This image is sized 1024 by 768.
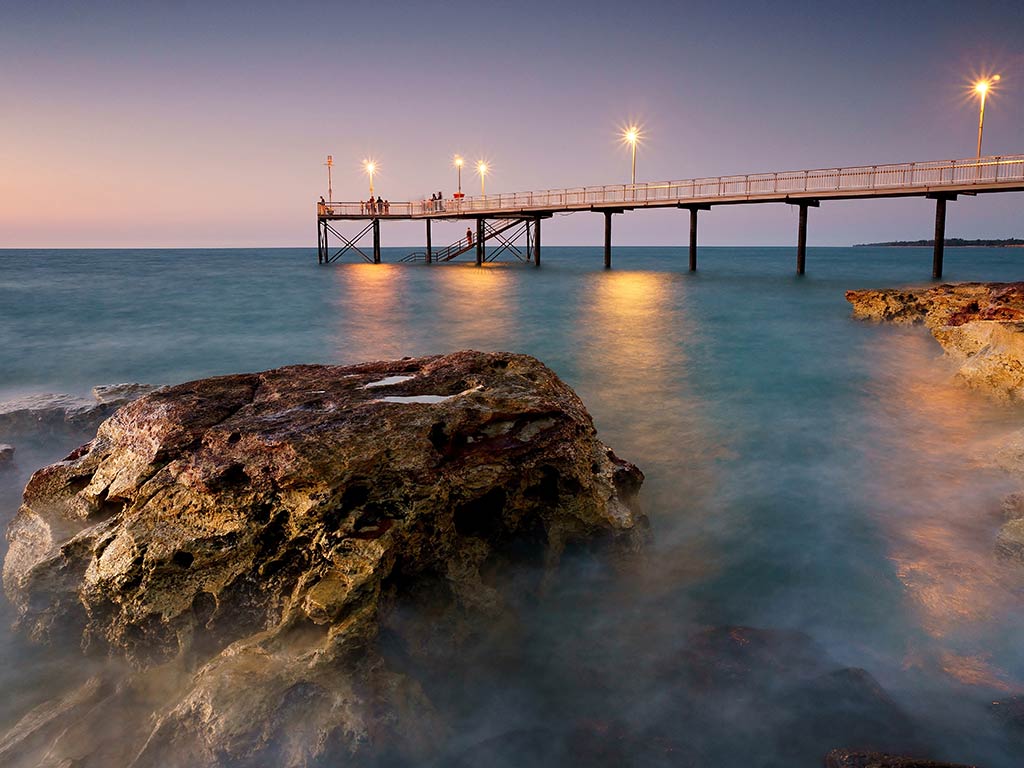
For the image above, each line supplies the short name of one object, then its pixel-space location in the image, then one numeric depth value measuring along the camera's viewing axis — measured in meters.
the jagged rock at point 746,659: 4.16
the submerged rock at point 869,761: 3.07
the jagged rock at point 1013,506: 6.00
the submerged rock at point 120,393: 9.22
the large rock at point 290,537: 3.55
